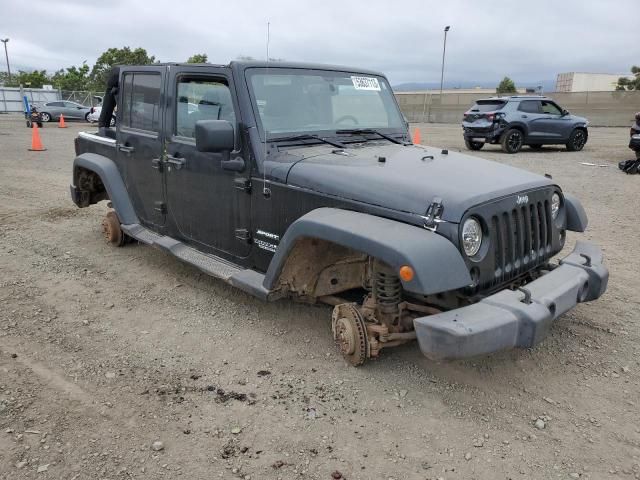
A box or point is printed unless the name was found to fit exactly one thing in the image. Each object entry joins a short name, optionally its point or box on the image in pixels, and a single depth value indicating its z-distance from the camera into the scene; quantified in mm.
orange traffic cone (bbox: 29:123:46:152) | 15047
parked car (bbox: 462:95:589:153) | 14953
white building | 75125
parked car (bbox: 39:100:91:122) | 27656
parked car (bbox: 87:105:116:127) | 26761
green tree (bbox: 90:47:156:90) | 43156
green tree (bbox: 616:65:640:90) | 51594
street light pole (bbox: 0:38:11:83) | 53466
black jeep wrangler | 2904
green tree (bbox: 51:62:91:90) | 45753
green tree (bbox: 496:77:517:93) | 50800
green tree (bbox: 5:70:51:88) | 49059
